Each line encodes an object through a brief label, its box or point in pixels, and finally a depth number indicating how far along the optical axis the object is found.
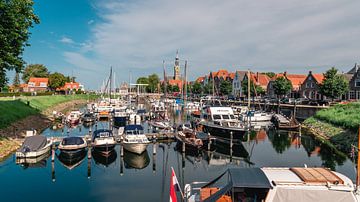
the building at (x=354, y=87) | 71.42
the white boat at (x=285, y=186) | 10.73
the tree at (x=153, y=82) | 180.12
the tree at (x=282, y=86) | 78.44
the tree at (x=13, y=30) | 25.72
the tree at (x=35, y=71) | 149.75
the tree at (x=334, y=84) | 62.03
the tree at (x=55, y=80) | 114.44
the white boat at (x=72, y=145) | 27.14
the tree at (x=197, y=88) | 135.25
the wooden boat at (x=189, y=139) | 30.41
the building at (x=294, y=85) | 94.25
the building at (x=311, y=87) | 81.00
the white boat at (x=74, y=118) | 50.59
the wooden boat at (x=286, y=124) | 49.97
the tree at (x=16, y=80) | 134.00
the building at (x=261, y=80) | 106.75
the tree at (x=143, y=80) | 192.80
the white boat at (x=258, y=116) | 57.75
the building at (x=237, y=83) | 114.06
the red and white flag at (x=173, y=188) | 12.20
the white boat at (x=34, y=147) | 26.56
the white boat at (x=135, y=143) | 28.67
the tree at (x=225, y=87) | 109.62
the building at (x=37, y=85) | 127.93
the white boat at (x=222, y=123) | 35.81
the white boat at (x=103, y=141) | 28.41
